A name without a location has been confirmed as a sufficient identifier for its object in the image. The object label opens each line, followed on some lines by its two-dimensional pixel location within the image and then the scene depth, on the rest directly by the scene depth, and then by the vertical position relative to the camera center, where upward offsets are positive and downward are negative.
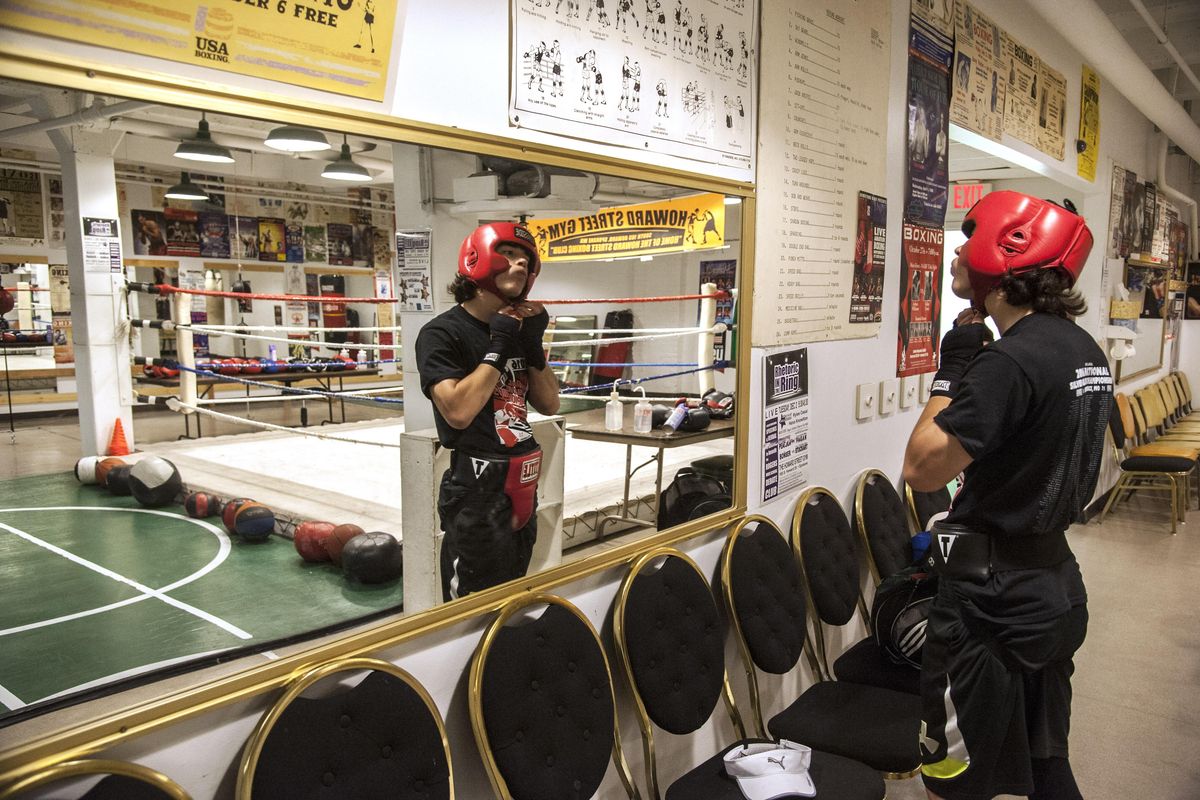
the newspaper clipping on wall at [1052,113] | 4.33 +1.20
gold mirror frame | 0.99 -0.59
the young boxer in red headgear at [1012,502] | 1.61 -0.44
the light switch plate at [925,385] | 3.64 -0.38
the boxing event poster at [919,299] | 3.33 +0.05
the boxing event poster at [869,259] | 2.92 +0.20
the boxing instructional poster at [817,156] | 2.38 +0.55
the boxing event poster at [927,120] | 3.15 +0.85
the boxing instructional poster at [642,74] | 1.62 +0.58
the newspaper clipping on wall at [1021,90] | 3.90 +1.20
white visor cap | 1.80 -1.18
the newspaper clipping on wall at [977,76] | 3.45 +1.14
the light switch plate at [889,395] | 3.23 -0.38
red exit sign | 6.59 +1.04
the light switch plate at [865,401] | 3.07 -0.39
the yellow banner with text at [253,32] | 0.99 +0.41
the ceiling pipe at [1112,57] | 3.77 +1.53
